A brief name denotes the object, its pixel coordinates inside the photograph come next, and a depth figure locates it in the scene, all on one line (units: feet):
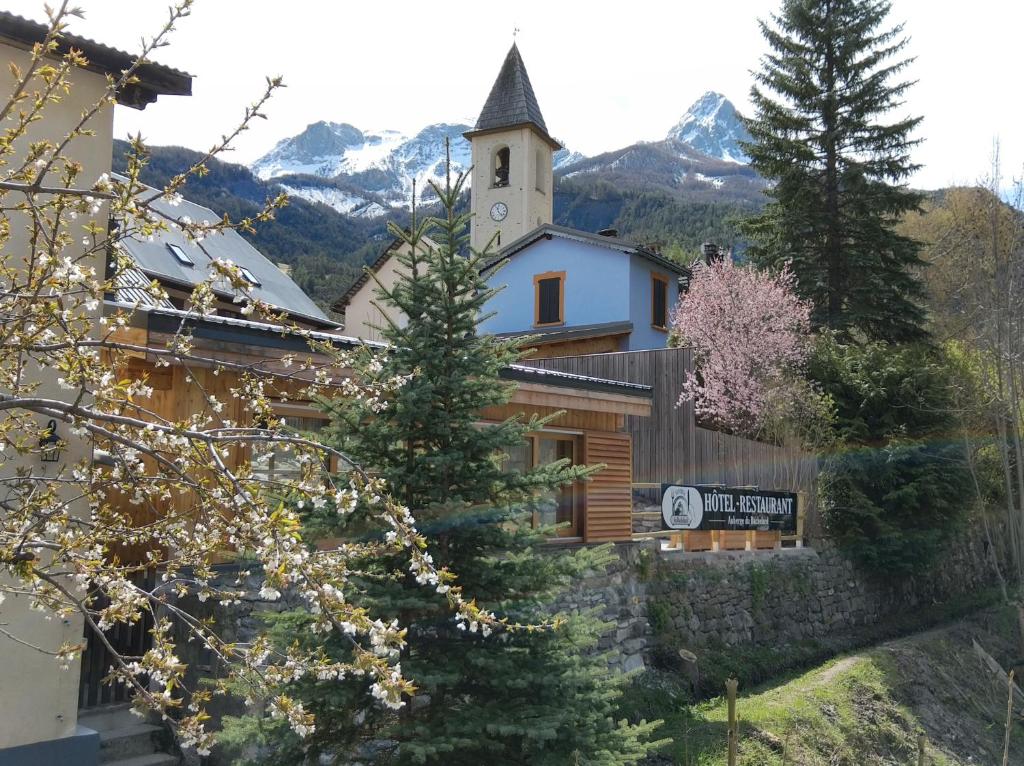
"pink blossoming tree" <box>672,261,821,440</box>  66.13
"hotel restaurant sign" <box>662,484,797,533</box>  44.27
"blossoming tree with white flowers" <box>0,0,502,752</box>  10.93
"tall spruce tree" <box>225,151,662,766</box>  20.59
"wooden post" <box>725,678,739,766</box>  14.74
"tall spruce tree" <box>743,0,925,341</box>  81.10
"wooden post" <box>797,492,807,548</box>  56.54
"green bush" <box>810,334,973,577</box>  60.64
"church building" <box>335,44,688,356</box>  84.17
